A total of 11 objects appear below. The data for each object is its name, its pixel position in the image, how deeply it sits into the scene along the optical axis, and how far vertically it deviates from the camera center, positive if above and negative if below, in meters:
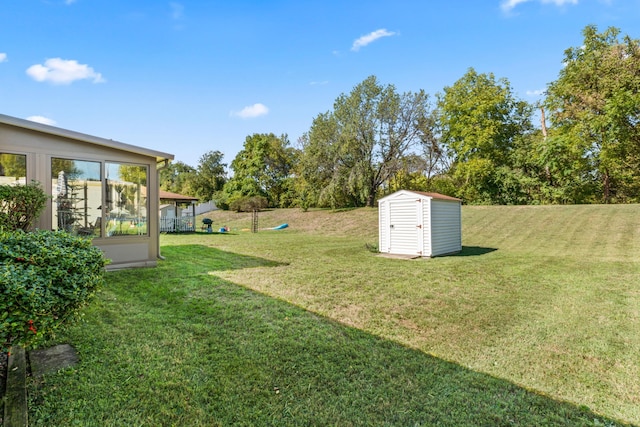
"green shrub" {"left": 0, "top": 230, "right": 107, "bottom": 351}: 1.88 -0.46
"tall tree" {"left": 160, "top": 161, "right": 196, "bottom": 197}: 36.10 +4.12
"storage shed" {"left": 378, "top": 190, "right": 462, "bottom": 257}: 8.91 -0.41
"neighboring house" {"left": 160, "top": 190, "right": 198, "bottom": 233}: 16.56 -0.17
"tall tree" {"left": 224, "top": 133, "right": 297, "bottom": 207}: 29.98 +4.19
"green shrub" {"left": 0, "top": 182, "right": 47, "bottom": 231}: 4.71 +0.13
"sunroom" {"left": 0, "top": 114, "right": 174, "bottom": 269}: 5.37 +0.59
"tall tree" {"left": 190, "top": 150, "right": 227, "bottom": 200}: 35.06 +4.05
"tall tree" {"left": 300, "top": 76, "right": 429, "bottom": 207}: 21.10 +4.83
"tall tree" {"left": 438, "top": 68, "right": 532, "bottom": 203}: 22.77 +6.02
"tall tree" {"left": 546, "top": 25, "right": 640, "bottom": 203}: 17.52 +6.02
